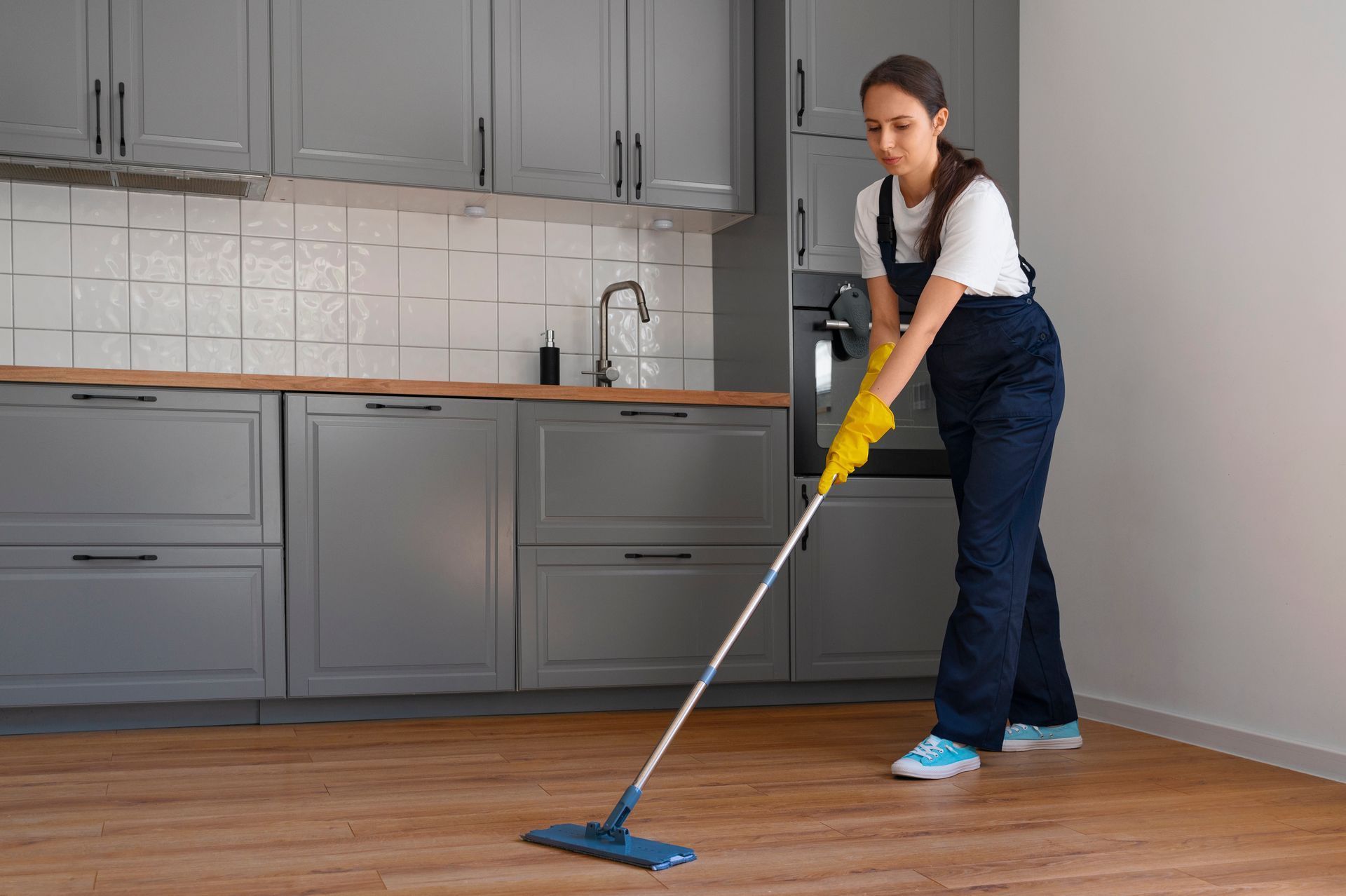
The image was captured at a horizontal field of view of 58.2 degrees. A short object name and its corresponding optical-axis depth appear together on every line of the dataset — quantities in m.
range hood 3.03
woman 2.26
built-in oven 3.27
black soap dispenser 3.47
